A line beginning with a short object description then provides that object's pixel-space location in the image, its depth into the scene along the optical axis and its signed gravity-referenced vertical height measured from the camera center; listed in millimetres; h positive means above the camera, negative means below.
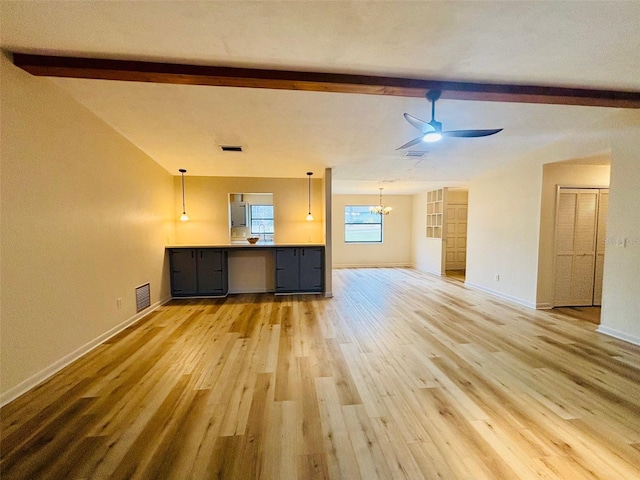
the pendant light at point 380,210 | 8500 +455
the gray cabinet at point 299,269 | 5500 -887
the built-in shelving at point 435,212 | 7820 +378
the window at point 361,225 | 9383 -16
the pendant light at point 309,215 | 5716 +191
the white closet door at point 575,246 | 4590 -338
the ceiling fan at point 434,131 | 2740 +929
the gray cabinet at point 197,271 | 5281 -911
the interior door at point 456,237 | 8531 -367
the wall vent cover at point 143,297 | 4129 -1126
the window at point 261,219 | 7652 +134
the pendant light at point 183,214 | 5297 +185
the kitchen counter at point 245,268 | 5312 -884
